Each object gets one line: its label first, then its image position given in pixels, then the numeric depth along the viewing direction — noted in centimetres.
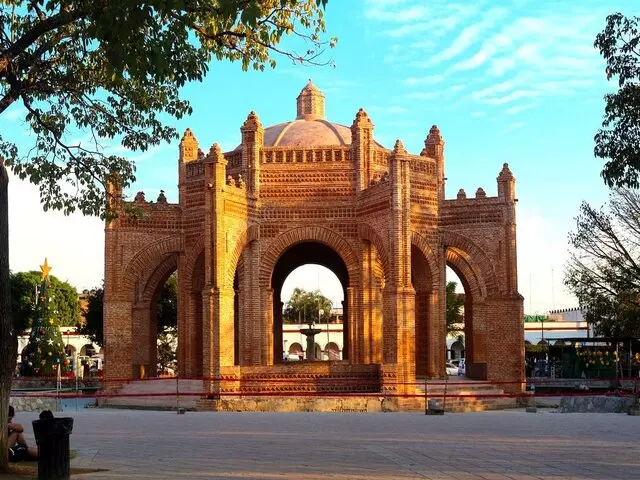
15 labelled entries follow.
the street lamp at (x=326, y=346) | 6358
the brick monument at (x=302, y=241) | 2592
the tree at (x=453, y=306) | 4856
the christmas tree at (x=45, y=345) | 3634
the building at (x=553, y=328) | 6700
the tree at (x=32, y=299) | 5603
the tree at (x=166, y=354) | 4756
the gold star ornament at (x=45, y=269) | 3852
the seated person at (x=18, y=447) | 970
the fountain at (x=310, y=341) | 3087
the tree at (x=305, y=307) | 7369
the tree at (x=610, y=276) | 3128
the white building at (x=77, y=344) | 6956
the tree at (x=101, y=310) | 4325
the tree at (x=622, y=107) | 1252
